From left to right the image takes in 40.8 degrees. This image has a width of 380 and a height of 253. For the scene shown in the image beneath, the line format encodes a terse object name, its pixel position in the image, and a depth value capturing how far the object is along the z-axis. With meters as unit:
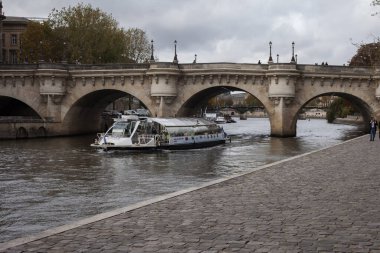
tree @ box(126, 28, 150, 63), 84.31
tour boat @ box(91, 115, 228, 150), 39.84
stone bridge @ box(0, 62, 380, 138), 54.66
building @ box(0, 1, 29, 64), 95.31
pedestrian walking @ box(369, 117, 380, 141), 40.38
